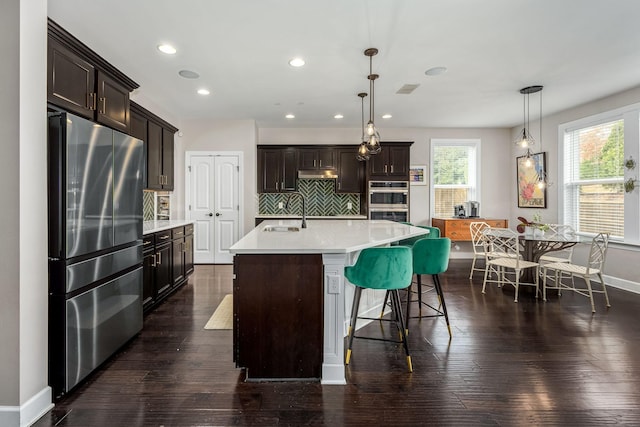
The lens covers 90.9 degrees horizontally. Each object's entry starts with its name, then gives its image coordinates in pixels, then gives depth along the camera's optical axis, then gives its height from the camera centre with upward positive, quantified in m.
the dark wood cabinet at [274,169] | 6.20 +0.86
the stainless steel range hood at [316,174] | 6.16 +0.76
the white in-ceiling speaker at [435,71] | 3.62 +1.66
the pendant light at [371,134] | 3.15 +0.84
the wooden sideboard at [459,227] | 6.03 -0.29
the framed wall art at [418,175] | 6.59 +0.78
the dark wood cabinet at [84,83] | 2.11 +1.02
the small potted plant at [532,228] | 4.21 -0.23
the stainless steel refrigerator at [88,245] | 1.89 -0.21
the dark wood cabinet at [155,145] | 3.91 +0.97
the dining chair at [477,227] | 5.59 -0.29
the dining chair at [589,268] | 3.55 -0.67
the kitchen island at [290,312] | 2.07 -0.65
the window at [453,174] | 6.64 +0.81
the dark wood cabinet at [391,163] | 6.08 +0.95
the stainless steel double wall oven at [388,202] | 6.01 +0.20
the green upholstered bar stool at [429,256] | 2.66 -0.37
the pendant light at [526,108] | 4.25 +1.67
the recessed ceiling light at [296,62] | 3.38 +1.64
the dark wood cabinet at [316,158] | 6.23 +1.08
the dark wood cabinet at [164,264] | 3.34 -0.61
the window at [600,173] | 4.26 +0.57
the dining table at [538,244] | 3.85 -0.42
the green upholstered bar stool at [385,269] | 2.17 -0.40
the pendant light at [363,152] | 3.84 +0.75
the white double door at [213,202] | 5.93 +0.21
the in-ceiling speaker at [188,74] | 3.71 +1.67
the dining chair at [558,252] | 4.32 -0.64
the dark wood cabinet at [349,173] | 6.25 +0.79
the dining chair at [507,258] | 3.97 -0.64
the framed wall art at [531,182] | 5.70 +0.57
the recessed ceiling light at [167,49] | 3.09 +1.64
